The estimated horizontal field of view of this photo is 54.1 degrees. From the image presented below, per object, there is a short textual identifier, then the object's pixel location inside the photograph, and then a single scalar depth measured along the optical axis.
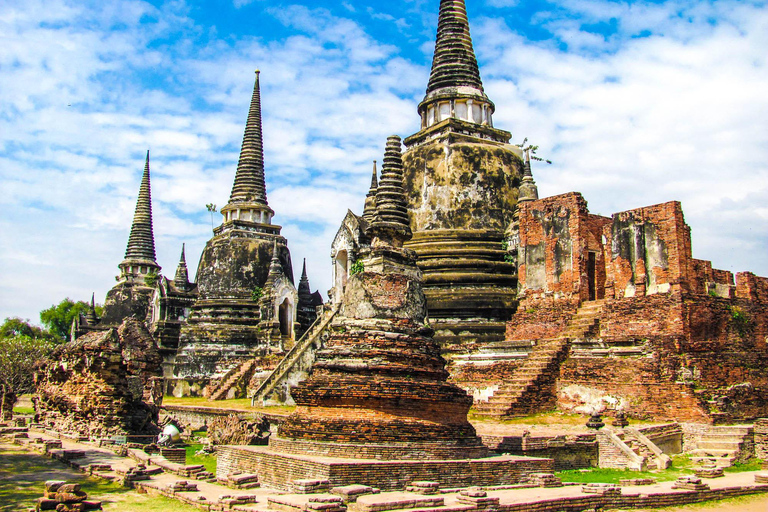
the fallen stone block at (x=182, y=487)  9.78
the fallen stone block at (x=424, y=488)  9.34
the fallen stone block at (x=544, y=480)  10.60
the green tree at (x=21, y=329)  60.81
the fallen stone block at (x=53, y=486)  8.48
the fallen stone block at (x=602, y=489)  9.84
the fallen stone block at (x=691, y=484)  10.64
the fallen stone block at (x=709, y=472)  12.43
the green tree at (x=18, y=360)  34.75
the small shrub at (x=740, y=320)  17.59
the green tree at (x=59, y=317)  63.50
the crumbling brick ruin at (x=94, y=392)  16.12
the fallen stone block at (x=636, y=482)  11.54
